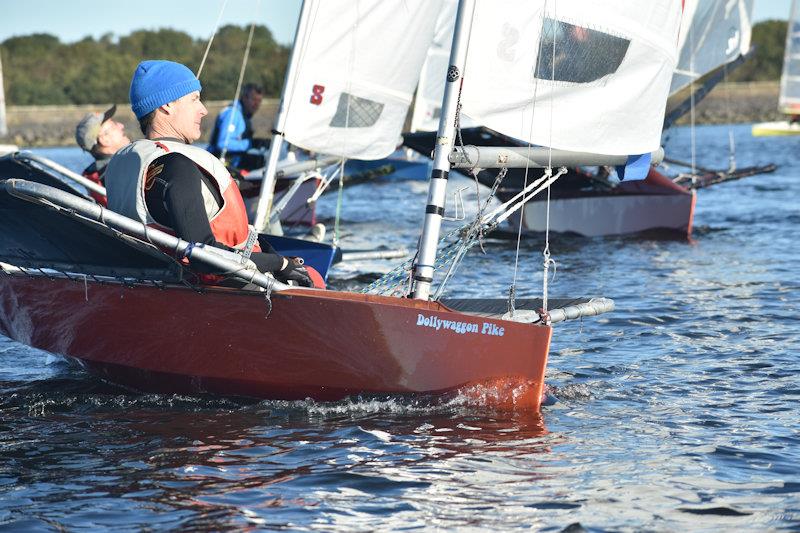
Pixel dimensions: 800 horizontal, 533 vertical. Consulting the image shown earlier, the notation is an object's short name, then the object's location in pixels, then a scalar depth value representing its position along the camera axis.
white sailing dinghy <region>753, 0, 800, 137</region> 41.03
